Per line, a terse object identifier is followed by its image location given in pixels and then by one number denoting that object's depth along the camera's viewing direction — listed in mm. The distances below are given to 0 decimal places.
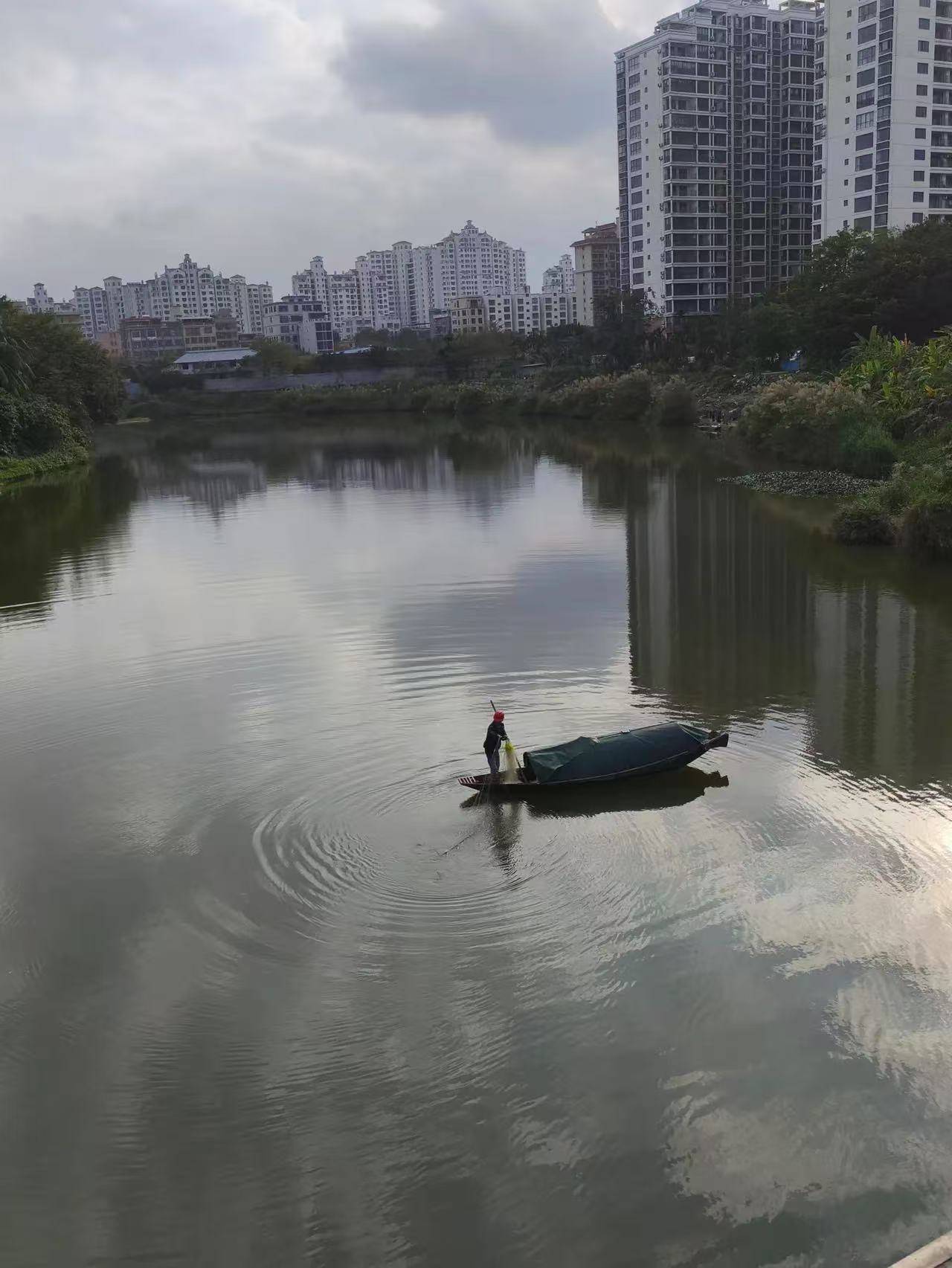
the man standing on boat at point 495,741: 13125
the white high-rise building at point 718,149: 99812
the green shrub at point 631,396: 69812
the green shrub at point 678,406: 63938
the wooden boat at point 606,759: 12938
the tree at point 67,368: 61969
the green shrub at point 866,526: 27109
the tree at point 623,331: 87375
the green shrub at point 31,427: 52812
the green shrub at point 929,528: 25062
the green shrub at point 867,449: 35281
